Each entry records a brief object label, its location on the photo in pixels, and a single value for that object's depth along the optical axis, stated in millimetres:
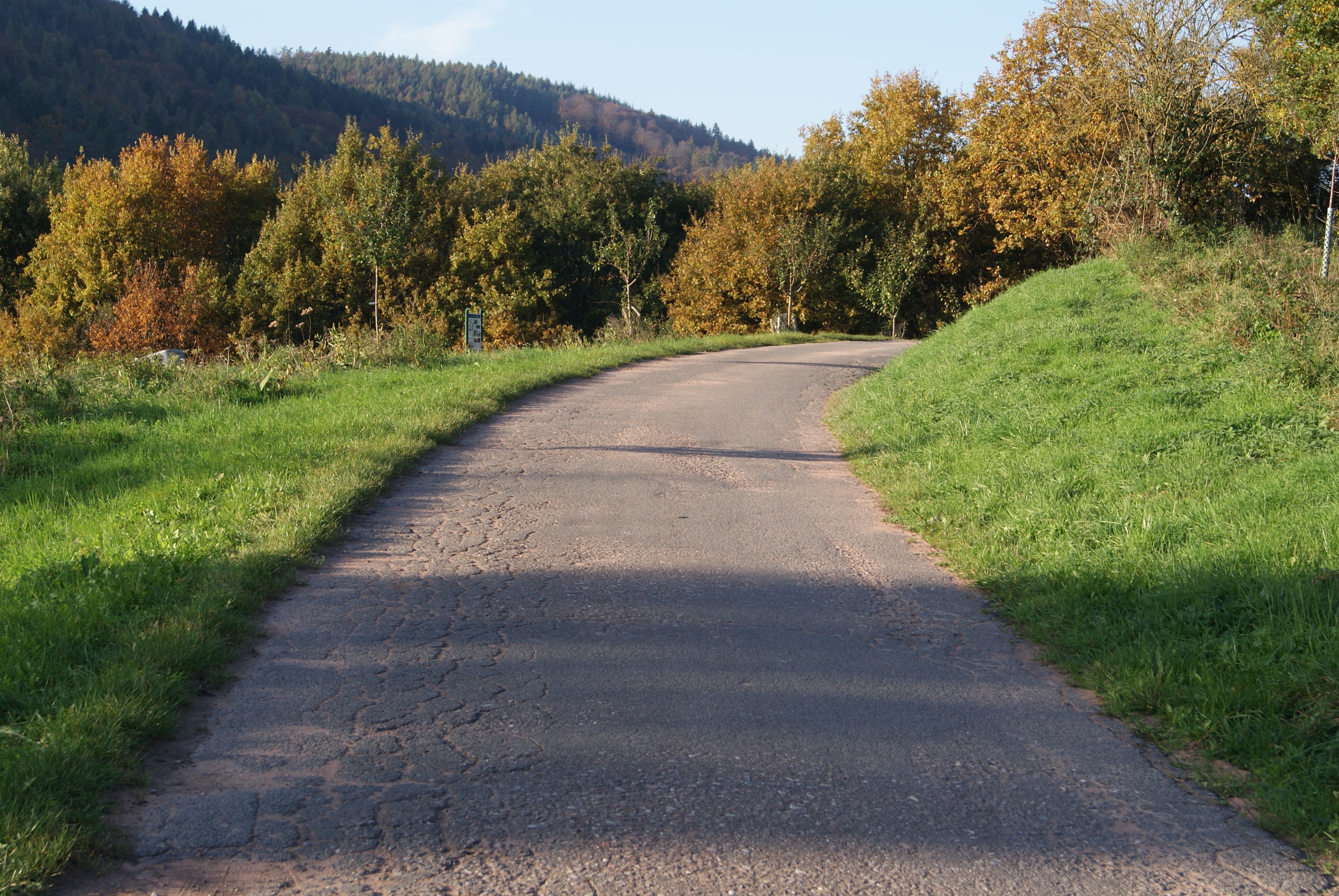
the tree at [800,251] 37406
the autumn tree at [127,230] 44125
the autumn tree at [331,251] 44062
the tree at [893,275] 39594
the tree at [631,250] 34219
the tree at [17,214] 47906
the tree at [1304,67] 13758
